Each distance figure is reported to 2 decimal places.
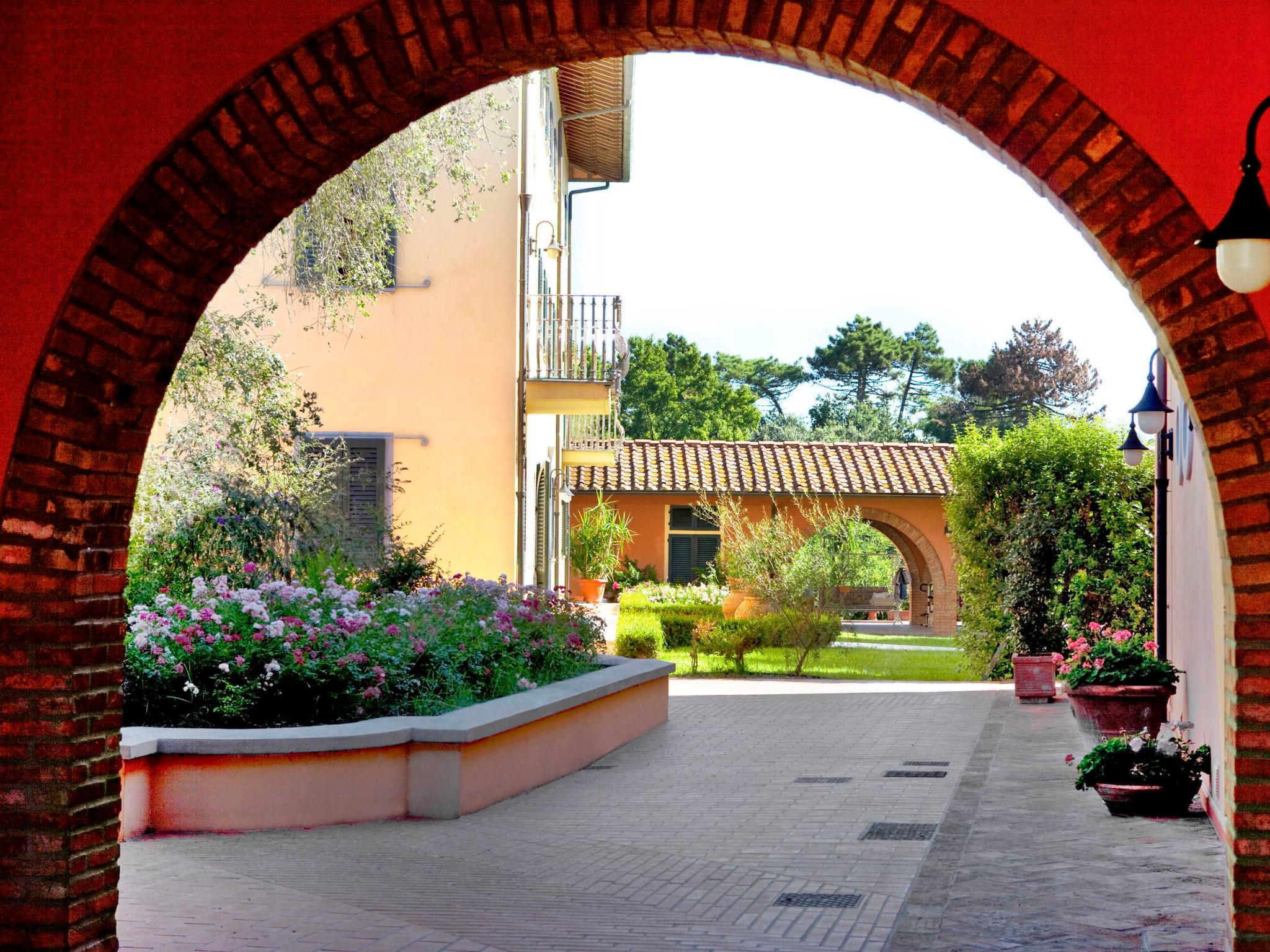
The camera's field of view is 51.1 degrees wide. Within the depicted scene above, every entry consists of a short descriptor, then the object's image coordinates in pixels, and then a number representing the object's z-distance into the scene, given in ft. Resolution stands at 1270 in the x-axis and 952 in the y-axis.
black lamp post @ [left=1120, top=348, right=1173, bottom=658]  32.65
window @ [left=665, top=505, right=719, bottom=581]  91.09
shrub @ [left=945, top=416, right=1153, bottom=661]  49.06
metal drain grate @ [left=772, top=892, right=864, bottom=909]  18.28
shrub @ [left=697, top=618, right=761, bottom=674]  56.49
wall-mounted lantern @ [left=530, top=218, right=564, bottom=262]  49.80
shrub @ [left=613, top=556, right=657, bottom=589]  85.30
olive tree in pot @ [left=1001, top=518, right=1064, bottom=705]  50.31
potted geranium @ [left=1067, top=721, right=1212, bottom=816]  23.99
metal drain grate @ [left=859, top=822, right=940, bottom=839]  23.24
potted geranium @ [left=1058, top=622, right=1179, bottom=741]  31.48
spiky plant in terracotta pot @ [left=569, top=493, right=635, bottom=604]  74.95
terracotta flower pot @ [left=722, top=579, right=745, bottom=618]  70.59
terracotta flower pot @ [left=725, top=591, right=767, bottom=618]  60.29
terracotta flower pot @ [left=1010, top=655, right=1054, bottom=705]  45.29
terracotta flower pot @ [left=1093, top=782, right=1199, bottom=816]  23.94
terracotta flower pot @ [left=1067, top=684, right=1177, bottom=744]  31.37
